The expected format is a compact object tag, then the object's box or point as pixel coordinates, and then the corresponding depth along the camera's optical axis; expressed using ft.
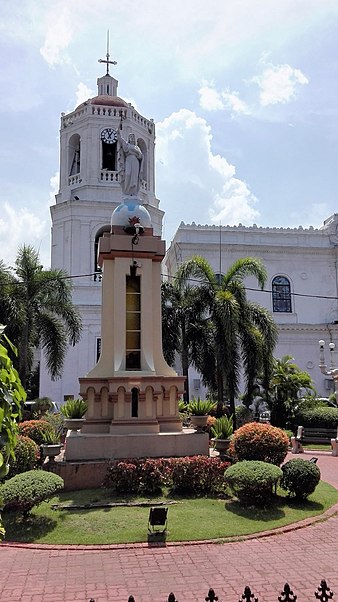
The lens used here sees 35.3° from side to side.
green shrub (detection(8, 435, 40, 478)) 33.68
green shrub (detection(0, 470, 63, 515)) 26.73
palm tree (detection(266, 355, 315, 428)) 75.15
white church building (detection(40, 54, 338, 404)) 95.81
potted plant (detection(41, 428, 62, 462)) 35.53
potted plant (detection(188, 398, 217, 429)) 39.65
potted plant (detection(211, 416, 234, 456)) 38.34
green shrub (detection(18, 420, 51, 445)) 43.87
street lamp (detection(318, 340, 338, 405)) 62.22
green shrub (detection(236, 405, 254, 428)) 69.55
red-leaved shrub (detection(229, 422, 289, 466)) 34.65
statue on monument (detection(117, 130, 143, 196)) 46.68
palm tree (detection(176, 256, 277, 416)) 60.90
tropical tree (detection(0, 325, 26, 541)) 10.12
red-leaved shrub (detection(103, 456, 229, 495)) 32.60
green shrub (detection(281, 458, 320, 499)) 31.35
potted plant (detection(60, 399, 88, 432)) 41.19
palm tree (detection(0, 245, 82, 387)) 66.23
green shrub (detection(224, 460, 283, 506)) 29.66
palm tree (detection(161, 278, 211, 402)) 68.69
